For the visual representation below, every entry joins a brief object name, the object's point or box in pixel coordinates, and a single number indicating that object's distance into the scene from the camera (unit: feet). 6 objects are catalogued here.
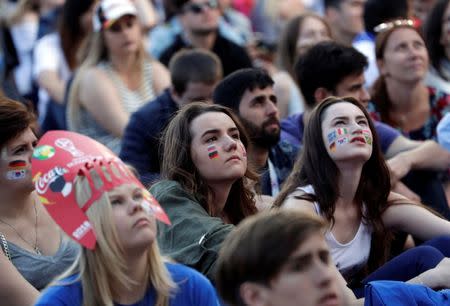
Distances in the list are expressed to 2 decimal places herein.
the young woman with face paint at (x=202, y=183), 26.86
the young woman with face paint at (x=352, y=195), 29.53
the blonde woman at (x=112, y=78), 43.19
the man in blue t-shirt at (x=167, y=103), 37.47
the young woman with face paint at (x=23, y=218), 27.32
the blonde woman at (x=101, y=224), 21.71
